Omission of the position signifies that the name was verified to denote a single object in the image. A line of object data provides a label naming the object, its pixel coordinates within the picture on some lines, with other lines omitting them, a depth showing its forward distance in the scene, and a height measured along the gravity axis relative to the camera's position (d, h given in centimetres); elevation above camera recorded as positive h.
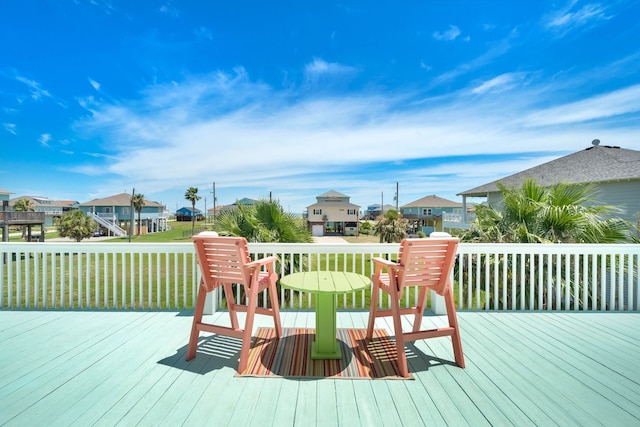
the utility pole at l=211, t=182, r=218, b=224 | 4598 +317
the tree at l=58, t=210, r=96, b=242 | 2145 -98
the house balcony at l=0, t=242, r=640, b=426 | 171 -117
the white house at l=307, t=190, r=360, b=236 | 3881 -85
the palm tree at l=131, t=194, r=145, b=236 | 3791 +143
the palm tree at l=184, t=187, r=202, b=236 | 4219 +243
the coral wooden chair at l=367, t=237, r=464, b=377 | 221 -50
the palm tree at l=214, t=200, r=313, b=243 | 522 -21
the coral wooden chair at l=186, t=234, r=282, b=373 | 222 -49
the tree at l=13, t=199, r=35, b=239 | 3386 +79
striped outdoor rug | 215 -118
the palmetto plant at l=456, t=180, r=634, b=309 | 440 -24
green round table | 235 -83
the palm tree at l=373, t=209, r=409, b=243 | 2659 -142
